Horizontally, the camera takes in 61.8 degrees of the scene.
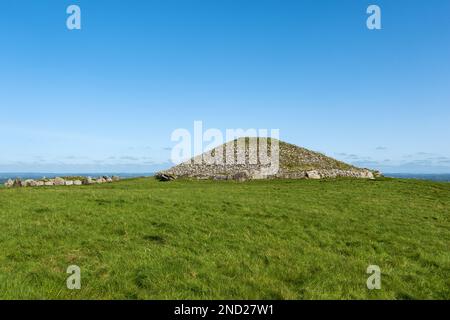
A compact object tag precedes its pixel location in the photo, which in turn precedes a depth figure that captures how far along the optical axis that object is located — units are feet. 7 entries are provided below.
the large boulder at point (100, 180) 207.62
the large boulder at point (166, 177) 197.16
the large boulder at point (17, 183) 171.94
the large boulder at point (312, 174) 184.90
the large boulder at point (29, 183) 173.60
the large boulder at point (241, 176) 175.64
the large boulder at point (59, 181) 180.93
